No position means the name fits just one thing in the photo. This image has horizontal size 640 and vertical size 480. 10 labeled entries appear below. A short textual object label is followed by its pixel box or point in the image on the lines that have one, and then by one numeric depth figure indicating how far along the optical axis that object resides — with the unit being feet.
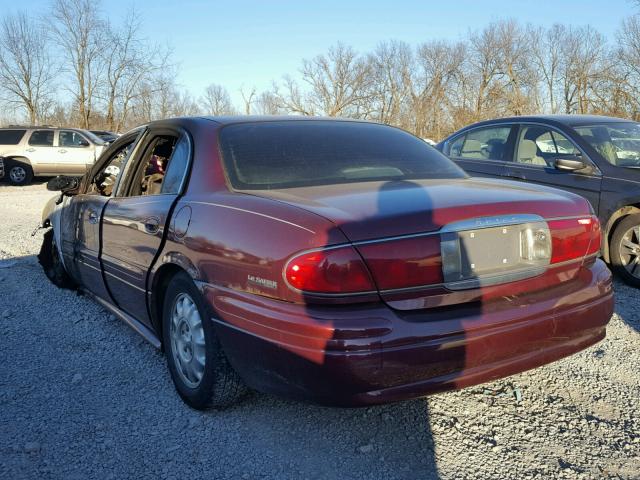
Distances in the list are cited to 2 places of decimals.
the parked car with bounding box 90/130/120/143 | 69.63
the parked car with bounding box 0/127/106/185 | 59.98
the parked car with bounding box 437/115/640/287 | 17.69
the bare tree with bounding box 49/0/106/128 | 105.09
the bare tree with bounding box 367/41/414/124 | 145.28
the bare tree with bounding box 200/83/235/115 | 168.45
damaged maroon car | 7.59
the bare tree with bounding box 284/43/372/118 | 153.58
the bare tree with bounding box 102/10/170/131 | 108.17
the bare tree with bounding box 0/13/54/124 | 108.17
